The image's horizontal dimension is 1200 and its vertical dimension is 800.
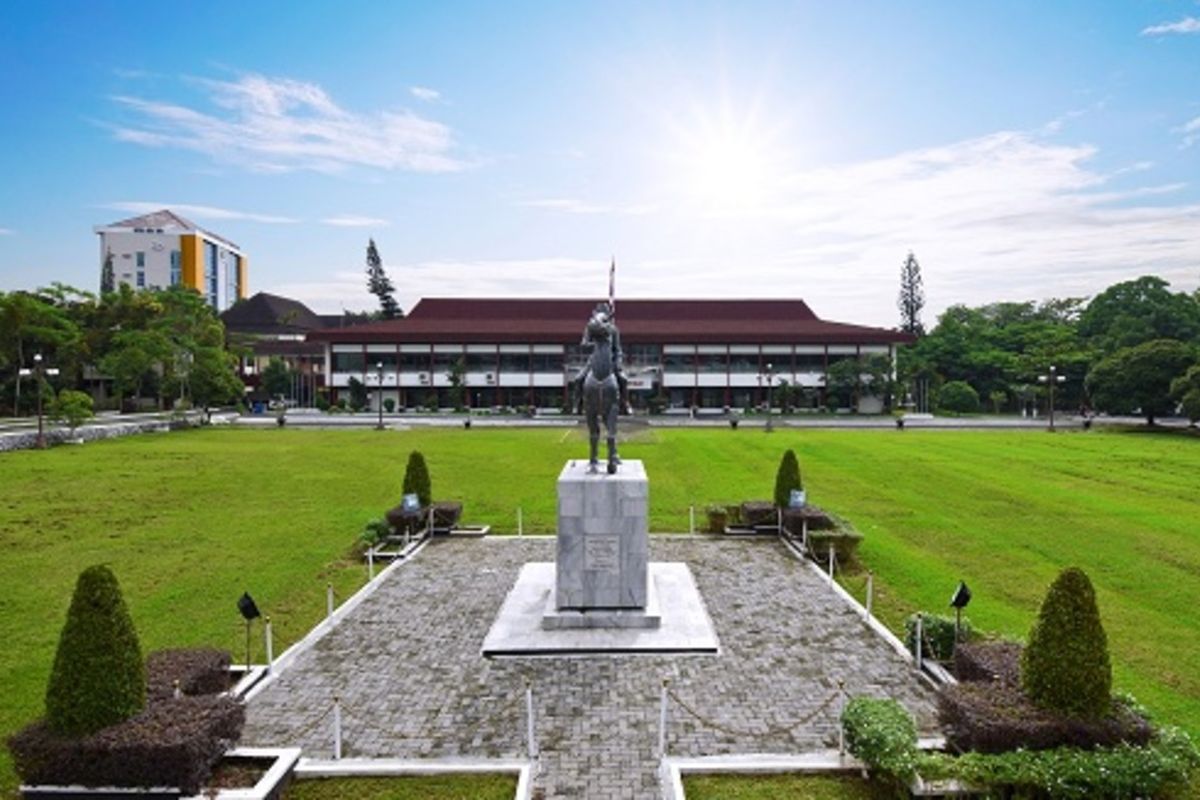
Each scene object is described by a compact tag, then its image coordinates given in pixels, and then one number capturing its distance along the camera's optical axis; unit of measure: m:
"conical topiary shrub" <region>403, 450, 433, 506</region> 20.97
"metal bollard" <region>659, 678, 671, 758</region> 8.80
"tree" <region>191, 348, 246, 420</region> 57.81
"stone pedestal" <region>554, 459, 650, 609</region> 13.05
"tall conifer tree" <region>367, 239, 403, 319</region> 104.38
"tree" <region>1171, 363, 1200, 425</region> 47.34
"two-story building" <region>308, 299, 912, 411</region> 72.06
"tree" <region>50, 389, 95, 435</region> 42.06
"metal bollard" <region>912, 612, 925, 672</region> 11.36
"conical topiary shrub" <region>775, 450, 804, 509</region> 20.88
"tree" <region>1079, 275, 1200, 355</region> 69.75
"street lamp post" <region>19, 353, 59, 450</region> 39.86
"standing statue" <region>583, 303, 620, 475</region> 13.88
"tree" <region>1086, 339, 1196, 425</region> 52.59
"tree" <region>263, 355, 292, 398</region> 78.50
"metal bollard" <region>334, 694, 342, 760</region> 8.73
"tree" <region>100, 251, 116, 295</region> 94.81
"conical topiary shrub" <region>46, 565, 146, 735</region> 7.61
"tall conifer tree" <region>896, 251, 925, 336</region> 103.50
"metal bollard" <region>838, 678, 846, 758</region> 8.62
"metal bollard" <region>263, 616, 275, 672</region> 11.02
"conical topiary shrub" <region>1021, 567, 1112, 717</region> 8.01
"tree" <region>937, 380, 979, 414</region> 70.25
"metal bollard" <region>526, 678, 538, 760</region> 8.73
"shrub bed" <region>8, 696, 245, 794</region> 7.43
